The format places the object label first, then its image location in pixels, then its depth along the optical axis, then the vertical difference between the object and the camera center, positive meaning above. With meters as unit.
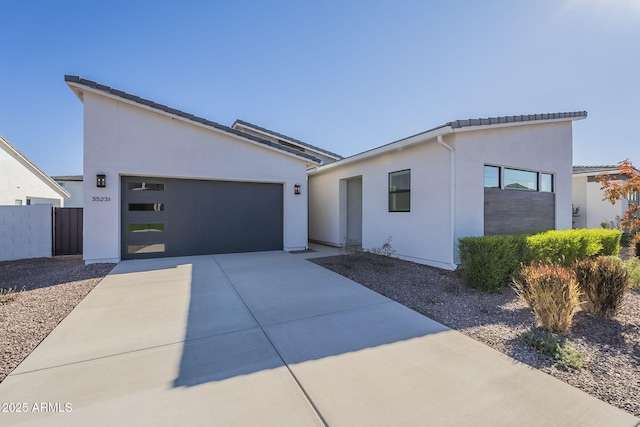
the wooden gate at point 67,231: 9.23 -0.61
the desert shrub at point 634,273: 5.86 -1.30
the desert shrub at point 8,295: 4.56 -1.45
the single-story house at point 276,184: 7.41 +0.95
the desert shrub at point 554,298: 3.56 -1.11
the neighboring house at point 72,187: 25.46 +2.49
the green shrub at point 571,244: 6.36 -0.81
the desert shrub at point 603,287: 4.14 -1.13
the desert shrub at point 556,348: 2.82 -1.51
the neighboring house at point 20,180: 13.39 +1.83
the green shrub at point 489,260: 5.43 -0.95
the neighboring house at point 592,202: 13.73 +0.62
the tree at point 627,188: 7.26 +0.70
